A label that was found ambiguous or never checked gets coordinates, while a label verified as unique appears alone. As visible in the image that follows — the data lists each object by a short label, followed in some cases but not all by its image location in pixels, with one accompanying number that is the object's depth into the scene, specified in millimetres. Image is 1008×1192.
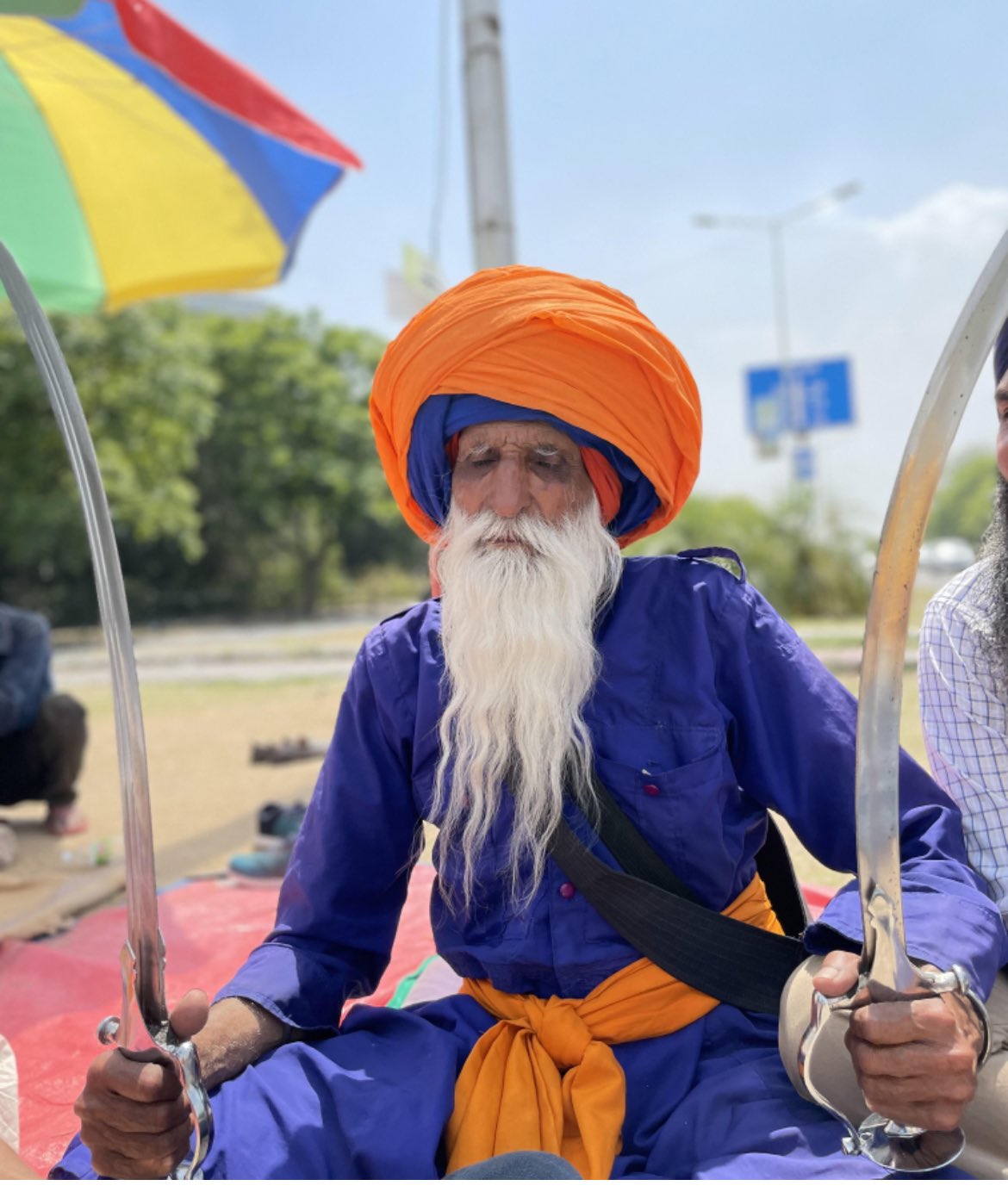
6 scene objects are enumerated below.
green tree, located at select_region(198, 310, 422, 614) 31672
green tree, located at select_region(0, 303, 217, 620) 22375
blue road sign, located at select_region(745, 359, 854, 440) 24000
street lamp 22844
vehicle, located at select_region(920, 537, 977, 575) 33031
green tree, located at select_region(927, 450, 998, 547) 62281
